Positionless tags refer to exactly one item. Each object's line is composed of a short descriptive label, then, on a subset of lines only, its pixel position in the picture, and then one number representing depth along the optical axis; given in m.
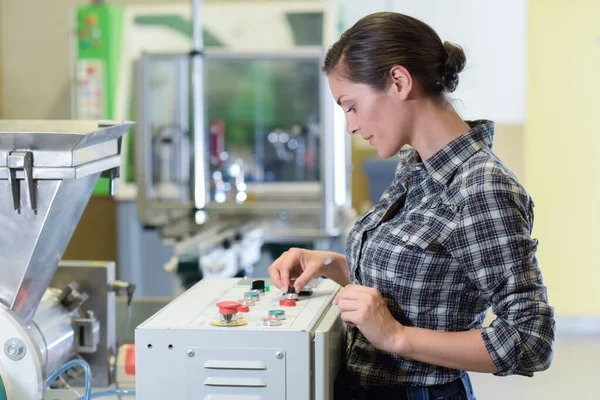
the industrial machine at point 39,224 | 2.19
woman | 2.03
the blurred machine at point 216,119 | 5.09
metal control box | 2.04
